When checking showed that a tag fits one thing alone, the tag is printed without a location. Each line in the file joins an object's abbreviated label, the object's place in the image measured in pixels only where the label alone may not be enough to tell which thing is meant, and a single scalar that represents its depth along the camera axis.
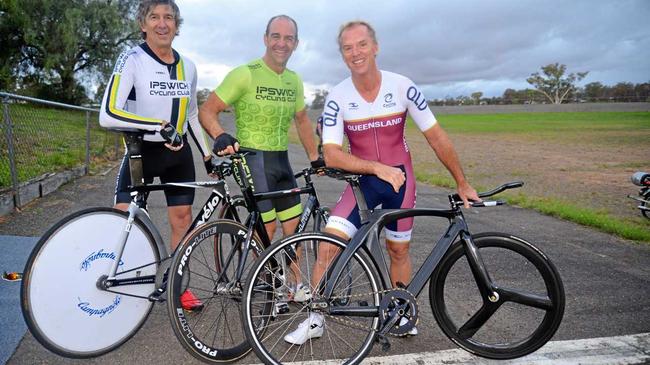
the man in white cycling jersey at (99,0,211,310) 3.24
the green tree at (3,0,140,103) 32.25
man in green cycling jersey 3.61
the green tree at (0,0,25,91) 30.73
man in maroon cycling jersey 3.18
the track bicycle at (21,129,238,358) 2.74
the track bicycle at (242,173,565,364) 2.87
